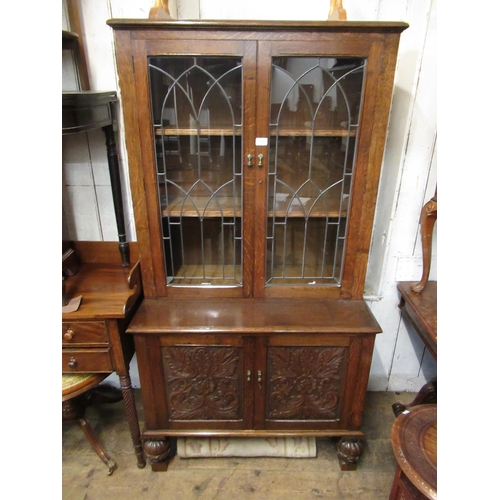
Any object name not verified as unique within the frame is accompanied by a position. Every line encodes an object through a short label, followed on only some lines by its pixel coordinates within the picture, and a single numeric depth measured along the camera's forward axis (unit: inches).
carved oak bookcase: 43.0
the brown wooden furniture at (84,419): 59.3
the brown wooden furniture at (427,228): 53.1
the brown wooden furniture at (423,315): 53.2
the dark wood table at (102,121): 44.9
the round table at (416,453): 36.6
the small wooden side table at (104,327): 49.2
